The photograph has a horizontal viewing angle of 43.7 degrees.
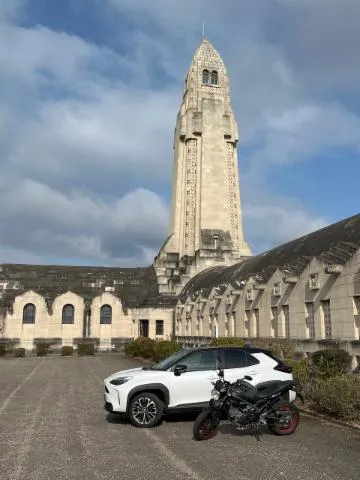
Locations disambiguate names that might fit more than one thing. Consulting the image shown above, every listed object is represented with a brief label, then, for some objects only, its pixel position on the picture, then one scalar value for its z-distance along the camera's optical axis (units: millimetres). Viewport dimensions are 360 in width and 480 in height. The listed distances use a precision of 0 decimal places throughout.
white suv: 10766
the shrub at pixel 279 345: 20033
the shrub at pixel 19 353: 41281
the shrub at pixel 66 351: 42281
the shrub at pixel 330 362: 14388
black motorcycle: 9328
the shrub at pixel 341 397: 10859
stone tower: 56031
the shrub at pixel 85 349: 43594
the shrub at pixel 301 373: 13625
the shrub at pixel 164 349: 28453
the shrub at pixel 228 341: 22212
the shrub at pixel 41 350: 42838
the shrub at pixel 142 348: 35500
